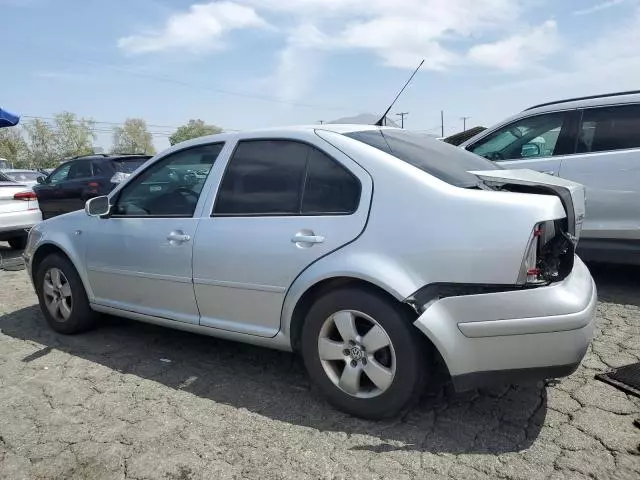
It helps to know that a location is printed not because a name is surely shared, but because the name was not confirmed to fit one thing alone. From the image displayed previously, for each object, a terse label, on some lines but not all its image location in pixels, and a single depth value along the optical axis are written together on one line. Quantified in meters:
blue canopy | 9.78
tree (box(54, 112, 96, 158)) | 77.88
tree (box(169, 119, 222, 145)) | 81.75
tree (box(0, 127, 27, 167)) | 69.00
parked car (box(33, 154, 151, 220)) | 10.71
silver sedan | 2.41
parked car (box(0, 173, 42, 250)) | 7.80
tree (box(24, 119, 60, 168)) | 74.50
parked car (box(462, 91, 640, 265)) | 4.65
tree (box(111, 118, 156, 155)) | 91.44
